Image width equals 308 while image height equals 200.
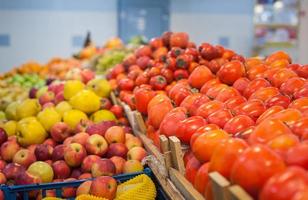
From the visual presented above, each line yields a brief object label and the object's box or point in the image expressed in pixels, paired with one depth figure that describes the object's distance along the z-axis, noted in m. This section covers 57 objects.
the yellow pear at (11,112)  2.84
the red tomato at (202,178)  1.19
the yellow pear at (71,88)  2.86
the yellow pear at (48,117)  2.50
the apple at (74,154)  2.03
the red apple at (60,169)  2.00
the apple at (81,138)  2.16
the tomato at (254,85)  1.75
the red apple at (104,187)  1.69
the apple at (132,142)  2.22
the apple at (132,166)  1.98
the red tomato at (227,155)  1.06
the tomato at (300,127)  1.08
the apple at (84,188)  1.76
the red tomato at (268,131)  1.07
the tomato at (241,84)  1.85
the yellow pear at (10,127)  2.59
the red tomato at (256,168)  0.93
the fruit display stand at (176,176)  0.96
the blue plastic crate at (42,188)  1.67
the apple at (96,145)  2.10
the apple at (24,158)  2.10
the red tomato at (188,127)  1.46
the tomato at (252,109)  1.44
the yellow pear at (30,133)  2.37
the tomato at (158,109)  1.92
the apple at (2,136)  2.38
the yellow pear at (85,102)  2.68
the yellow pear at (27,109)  2.75
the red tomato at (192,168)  1.32
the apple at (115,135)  2.21
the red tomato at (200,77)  2.14
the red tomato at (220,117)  1.44
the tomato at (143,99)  2.25
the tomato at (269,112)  1.32
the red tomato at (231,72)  2.00
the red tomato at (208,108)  1.55
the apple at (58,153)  2.09
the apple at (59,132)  2.38
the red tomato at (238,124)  1.33
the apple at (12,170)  1.95
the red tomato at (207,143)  1.23
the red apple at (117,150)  2.11
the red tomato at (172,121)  1.61
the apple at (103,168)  1.92
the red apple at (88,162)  1.99
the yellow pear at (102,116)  2.64
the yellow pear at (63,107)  2.65
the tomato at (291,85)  1.62
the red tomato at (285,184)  0.84
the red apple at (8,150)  2.24
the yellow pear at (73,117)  2.52
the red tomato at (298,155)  0.94
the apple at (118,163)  2.02
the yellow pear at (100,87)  2.99
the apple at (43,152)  2.14
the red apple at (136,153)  2.09
